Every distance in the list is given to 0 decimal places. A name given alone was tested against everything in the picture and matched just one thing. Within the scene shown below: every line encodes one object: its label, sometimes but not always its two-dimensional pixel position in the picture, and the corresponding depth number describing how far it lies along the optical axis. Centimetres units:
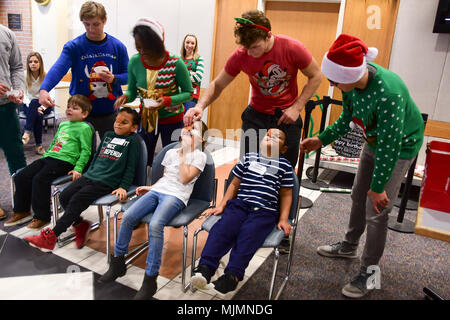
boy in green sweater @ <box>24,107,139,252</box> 217
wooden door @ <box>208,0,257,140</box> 509
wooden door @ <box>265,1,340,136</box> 469
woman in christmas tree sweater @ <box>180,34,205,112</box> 427
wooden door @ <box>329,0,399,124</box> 420
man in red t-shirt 186
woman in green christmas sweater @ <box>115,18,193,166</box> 221
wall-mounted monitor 377
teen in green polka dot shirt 160
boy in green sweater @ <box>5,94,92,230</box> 244
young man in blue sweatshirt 247
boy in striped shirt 172
